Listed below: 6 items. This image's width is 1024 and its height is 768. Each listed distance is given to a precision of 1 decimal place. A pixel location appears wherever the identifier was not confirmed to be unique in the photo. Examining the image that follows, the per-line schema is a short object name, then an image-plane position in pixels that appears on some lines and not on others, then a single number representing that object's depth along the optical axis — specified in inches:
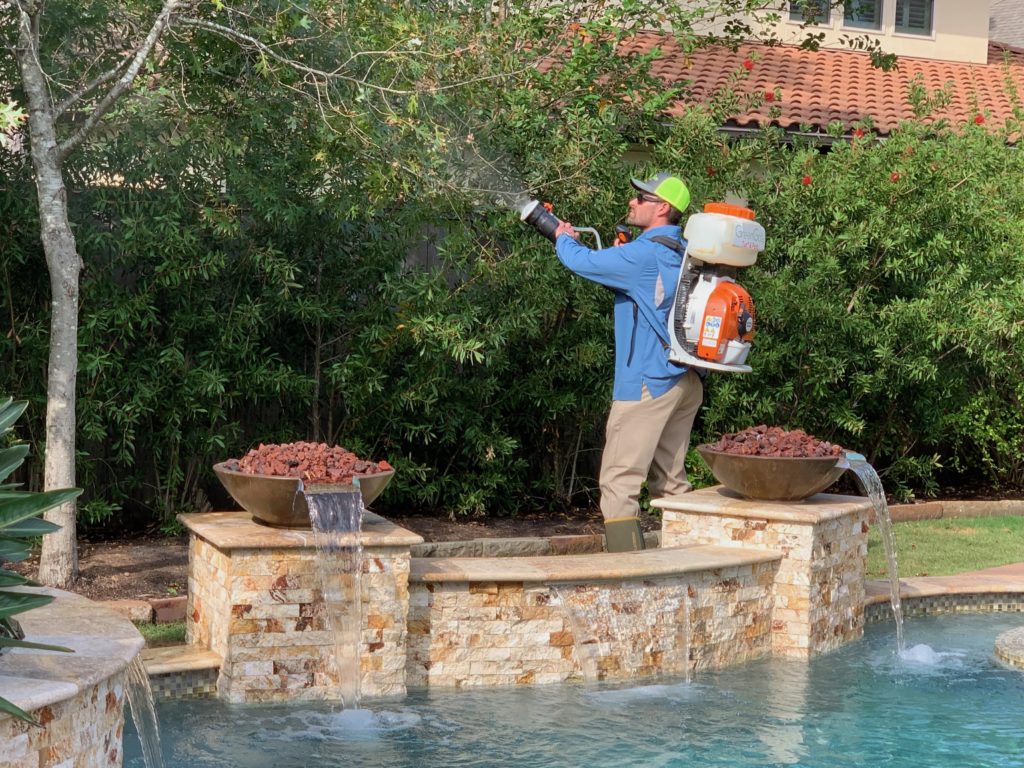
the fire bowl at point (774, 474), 272.4
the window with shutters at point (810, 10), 435.8
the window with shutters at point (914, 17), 711.1
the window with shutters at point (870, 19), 696.4
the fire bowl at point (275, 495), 224.2
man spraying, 278.2
